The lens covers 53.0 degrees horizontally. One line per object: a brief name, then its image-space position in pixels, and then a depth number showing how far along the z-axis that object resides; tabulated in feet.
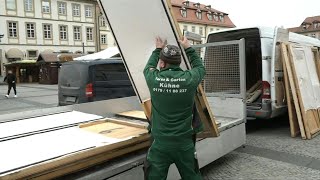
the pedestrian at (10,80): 59.75
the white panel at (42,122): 13.27
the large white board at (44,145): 9.45
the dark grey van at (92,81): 27.07
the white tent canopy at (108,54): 56.35
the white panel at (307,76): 23.25
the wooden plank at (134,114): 16.72
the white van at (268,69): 23.02
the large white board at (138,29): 11.43
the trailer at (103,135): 9.73
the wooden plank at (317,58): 26.96
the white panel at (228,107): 19.24
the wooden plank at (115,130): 12.62
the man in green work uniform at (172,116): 9.54
